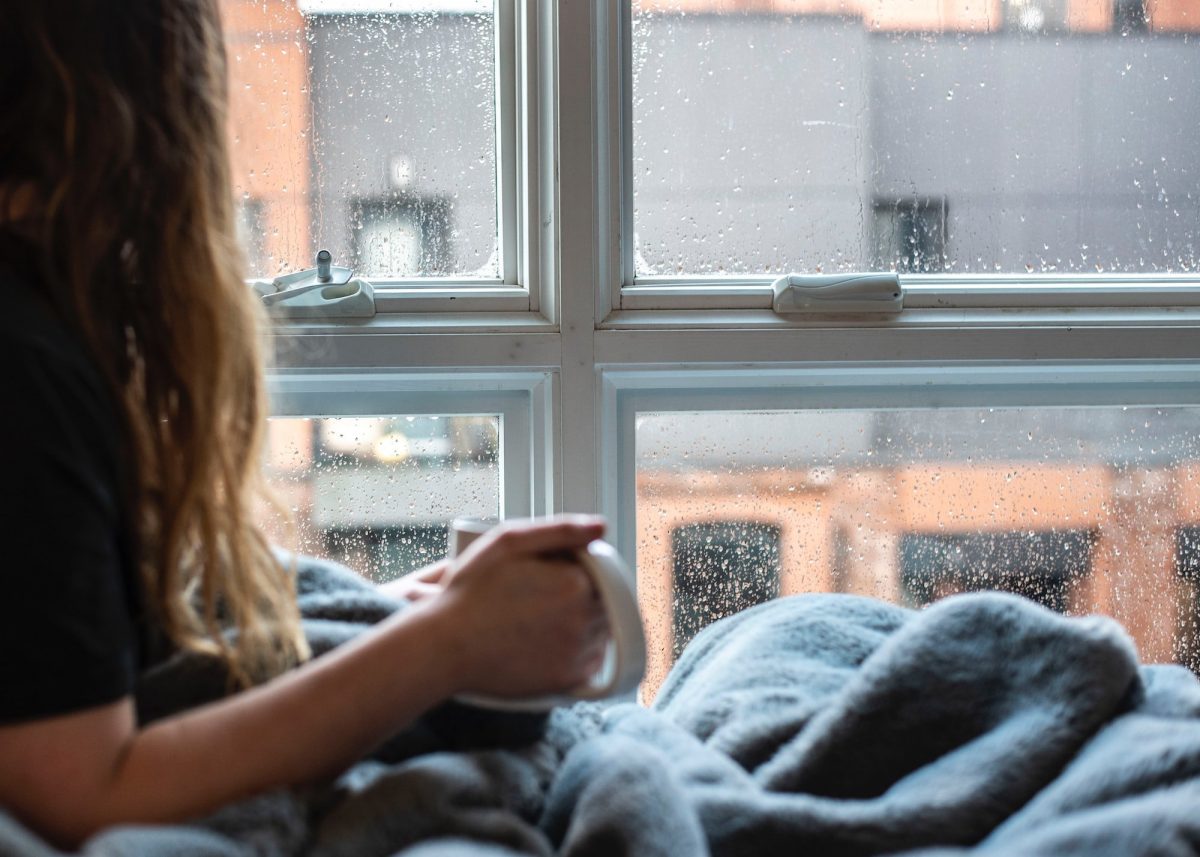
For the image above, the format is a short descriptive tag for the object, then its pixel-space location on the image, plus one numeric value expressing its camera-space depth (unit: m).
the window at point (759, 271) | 1.13
